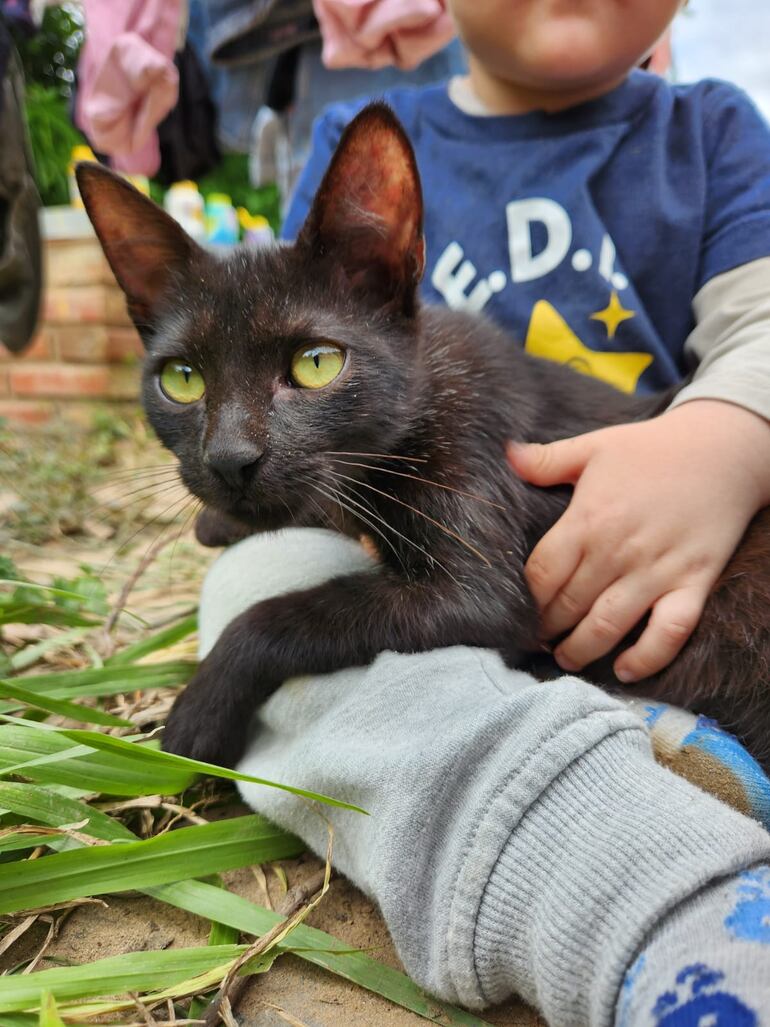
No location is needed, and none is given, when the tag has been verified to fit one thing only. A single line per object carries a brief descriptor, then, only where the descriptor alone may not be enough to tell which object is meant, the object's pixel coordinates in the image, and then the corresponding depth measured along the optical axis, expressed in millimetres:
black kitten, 253
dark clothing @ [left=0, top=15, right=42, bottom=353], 616
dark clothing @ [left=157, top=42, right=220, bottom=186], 979
